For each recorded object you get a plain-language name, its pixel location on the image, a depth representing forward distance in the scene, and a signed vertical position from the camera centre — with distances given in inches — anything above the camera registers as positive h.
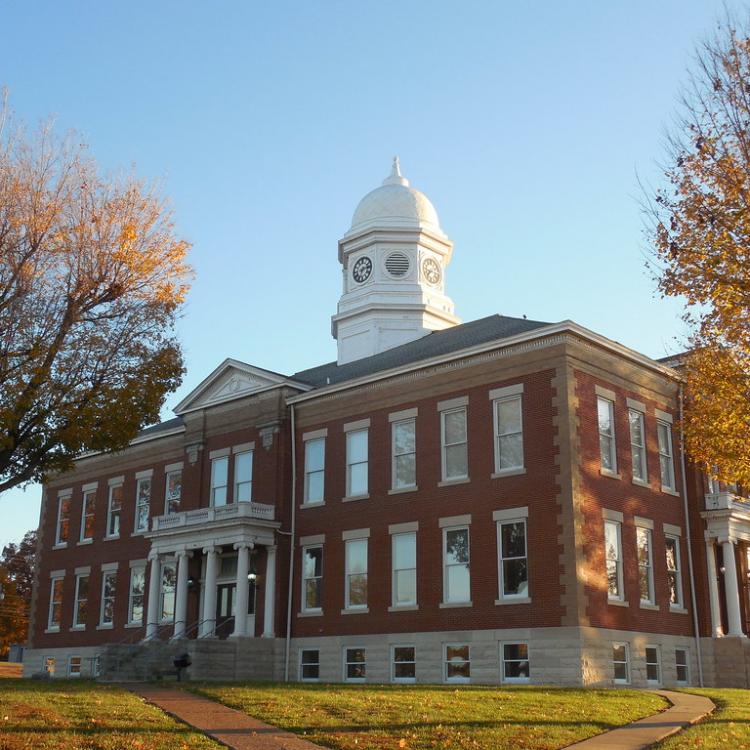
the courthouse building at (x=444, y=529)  1214.3 +163.7
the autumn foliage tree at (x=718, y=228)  733.3 +302.2
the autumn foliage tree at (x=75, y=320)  799.1 +259.9
